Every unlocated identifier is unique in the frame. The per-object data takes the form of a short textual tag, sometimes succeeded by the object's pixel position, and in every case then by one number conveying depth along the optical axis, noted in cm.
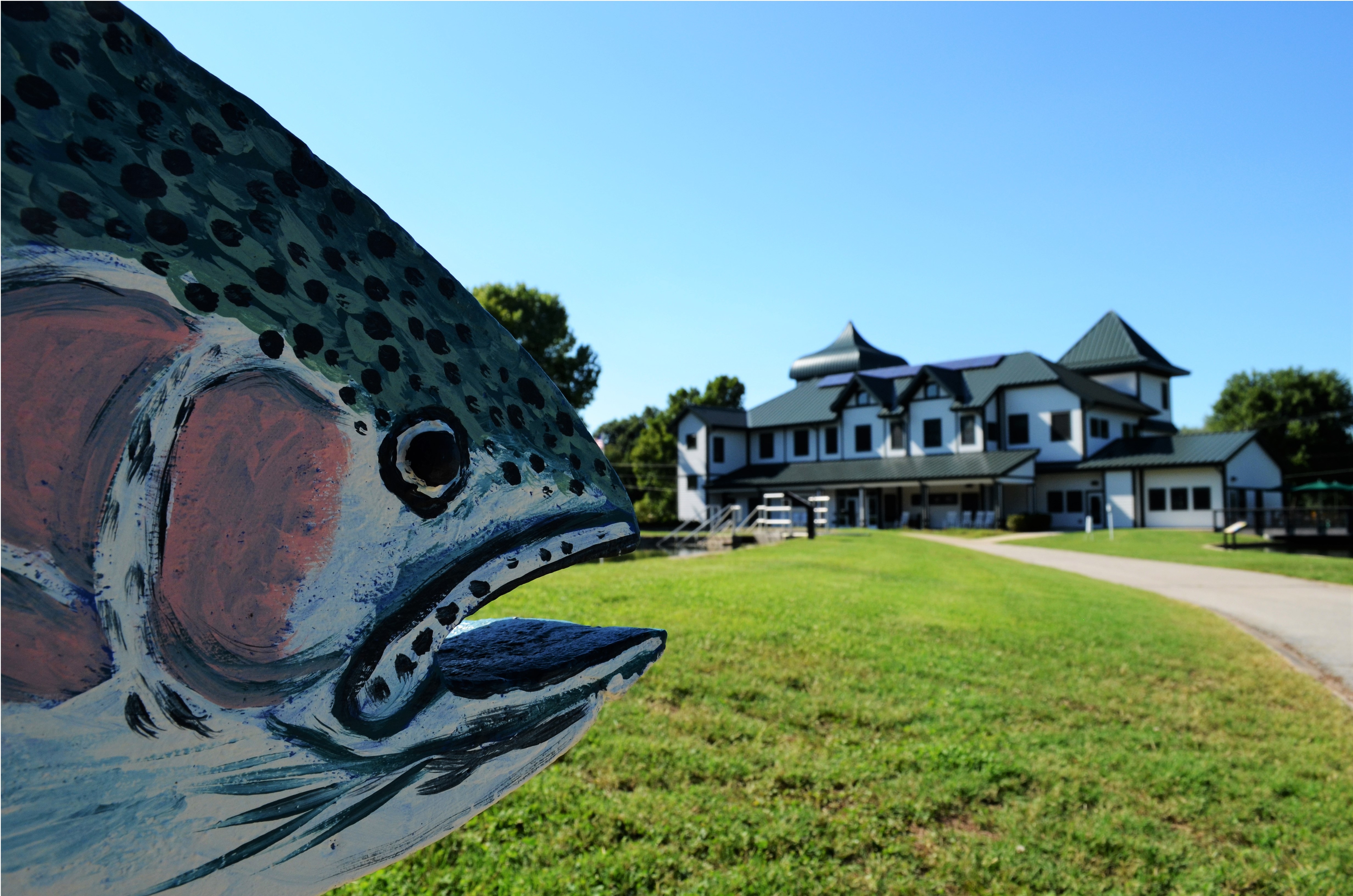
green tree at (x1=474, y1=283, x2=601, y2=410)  3600
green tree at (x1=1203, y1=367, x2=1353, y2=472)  5181
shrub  3481
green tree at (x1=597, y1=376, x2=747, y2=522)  4488
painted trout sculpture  73
